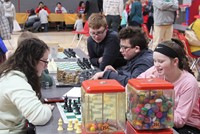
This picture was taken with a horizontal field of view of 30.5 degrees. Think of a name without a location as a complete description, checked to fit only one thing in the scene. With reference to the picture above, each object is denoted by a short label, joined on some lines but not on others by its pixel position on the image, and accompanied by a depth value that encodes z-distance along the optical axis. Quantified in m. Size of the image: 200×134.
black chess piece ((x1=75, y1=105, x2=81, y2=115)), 2.43
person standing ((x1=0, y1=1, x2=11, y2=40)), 7.70
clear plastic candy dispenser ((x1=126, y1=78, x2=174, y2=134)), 1.78
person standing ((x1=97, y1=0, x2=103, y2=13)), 14.91
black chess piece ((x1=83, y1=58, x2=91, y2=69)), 4.01
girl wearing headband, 2.41
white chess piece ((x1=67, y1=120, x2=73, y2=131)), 2.08
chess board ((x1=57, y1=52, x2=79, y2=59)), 4.82
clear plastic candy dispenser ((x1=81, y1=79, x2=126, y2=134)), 1.76
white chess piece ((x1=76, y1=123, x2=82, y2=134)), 1.99
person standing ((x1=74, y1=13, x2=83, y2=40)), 11.53
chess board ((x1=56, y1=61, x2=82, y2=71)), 3.96
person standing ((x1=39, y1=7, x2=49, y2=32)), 14.42
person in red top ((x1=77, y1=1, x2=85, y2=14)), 15.62
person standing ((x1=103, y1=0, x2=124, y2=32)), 10.00
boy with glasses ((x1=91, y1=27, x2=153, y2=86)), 3.10
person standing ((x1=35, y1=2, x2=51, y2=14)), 14.85
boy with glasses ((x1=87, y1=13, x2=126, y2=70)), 3.92
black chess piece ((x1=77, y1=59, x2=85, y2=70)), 4.02
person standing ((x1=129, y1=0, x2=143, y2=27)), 9.84
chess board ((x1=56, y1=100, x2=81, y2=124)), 2.29
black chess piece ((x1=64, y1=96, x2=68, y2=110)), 2.50
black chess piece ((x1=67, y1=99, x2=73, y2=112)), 2.45
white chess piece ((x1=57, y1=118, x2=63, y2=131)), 2.08
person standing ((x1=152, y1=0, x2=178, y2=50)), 7.07
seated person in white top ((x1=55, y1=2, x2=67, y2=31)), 15.40
